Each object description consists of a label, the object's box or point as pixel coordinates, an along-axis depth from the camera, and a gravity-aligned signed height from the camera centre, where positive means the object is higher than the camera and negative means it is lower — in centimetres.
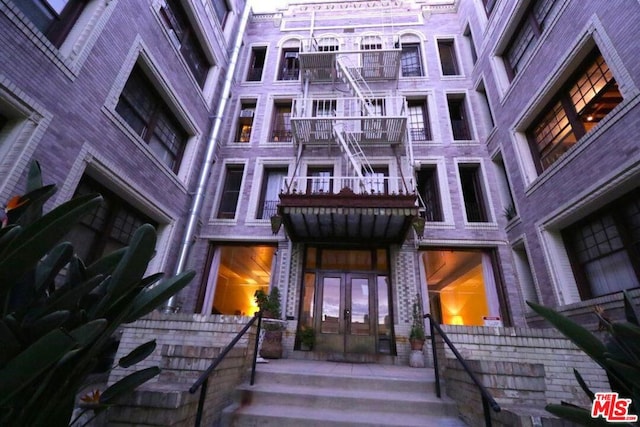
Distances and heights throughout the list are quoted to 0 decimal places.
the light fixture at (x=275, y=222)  791 +287
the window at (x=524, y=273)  820 +200
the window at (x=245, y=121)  1207 +837
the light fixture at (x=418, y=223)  764 +289
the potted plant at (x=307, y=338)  808 -8
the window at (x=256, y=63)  1330 +1201
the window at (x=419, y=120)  1124 +829
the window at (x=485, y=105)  1084 +864
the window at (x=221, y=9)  1141 +1229
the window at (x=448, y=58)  1248 +1176
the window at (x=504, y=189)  914 +488
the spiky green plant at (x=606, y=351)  164 -1
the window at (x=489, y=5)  1082 +1201
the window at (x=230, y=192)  1064 +496
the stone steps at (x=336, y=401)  349 -81
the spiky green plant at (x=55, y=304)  111 +10
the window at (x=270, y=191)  1045 +500
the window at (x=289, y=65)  1305 +1162
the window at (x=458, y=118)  1129 +851
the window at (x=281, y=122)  1176 +832
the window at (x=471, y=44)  1203 +1210
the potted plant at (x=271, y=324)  710 +22
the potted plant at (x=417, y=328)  736 +30
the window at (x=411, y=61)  1261 +1163
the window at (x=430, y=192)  1003 +511
